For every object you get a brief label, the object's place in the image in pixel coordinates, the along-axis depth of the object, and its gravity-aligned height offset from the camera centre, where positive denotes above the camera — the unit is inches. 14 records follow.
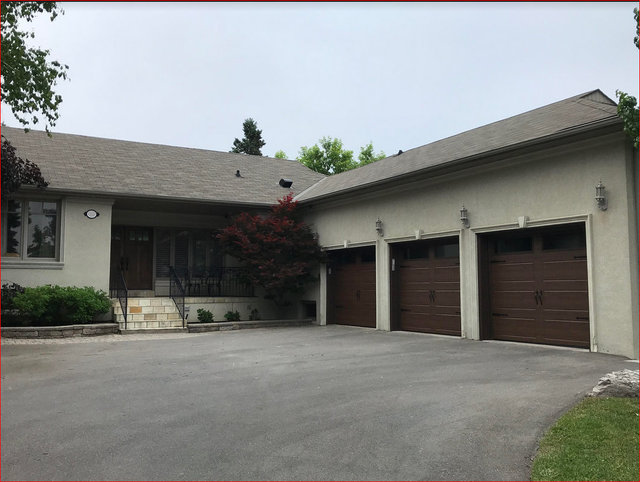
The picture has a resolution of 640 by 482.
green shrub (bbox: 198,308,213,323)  641.6 -47.9
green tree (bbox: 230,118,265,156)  1999.3 +537.5
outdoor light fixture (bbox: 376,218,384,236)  579.5 +55.2
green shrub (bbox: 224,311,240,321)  671.8 -50.1
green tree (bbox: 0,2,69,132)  425.8 +177.4
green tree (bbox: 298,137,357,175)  2018.9 +474.7
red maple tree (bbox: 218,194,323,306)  652.7 +36.2
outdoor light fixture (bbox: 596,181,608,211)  369.1 +55.9
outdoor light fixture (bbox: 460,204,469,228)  475.8 +55.3
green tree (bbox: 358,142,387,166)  2087.8 +500.8
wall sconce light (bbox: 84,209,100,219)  605.0 +76.7
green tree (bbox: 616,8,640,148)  253.6 +81.4
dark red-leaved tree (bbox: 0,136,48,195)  506.0 +108.1
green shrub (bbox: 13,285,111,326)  513.7 -27.0
